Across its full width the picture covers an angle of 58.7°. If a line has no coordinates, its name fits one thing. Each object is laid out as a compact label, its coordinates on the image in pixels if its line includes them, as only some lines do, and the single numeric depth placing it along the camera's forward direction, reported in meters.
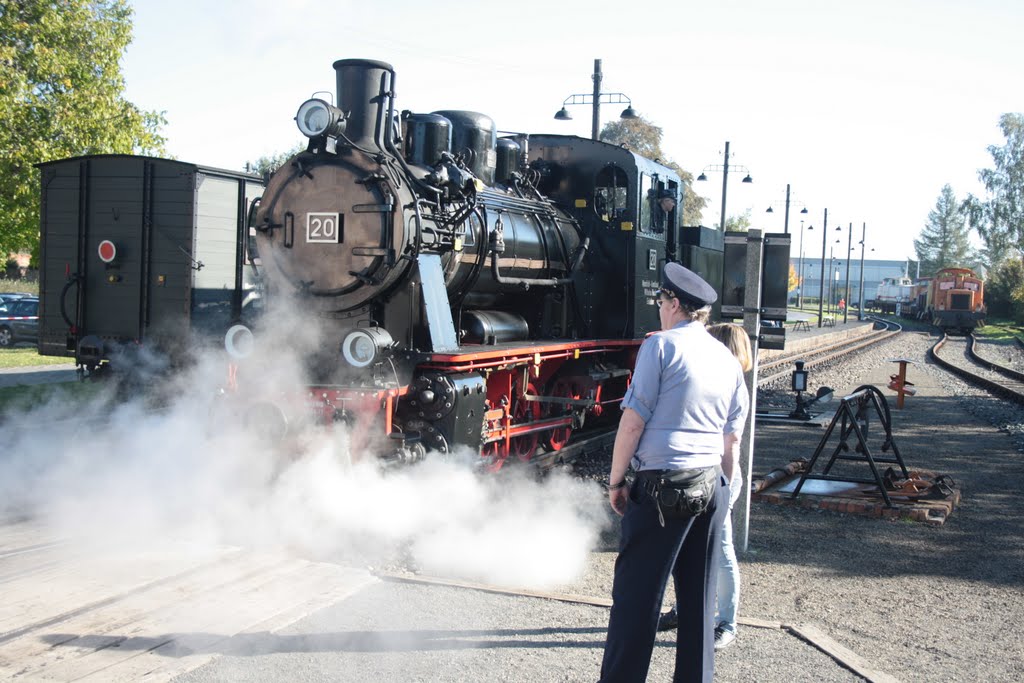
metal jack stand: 7.98
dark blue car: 21.89
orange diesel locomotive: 45.66
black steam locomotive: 6.92
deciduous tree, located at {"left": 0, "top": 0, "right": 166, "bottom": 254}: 15.77
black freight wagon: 11.45
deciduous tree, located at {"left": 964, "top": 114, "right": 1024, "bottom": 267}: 61.34
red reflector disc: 11.73
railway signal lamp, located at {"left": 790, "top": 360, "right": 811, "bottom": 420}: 13.12
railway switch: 15.86
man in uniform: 3.72
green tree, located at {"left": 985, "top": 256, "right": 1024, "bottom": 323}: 58.16
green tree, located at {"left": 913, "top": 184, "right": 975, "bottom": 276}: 114.31
